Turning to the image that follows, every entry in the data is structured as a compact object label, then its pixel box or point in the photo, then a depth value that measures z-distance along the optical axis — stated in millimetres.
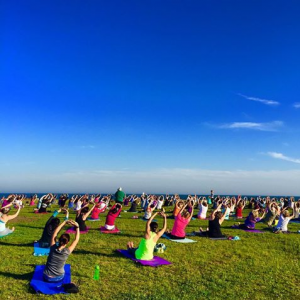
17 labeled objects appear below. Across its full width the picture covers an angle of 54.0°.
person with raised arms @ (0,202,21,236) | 13495
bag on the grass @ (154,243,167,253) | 10820
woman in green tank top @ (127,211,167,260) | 9430
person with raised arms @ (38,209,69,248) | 10852
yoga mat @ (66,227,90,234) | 14727
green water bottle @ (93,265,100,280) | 7699
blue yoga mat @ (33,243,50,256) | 9970
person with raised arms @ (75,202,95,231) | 14078
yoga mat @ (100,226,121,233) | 15041
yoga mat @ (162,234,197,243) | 12906
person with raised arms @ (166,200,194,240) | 13355
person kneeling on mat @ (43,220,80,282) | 7164
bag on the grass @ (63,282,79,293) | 6801
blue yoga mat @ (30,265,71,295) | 6781
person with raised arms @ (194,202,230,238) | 13906
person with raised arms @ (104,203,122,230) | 15258
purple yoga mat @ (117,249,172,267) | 9064
